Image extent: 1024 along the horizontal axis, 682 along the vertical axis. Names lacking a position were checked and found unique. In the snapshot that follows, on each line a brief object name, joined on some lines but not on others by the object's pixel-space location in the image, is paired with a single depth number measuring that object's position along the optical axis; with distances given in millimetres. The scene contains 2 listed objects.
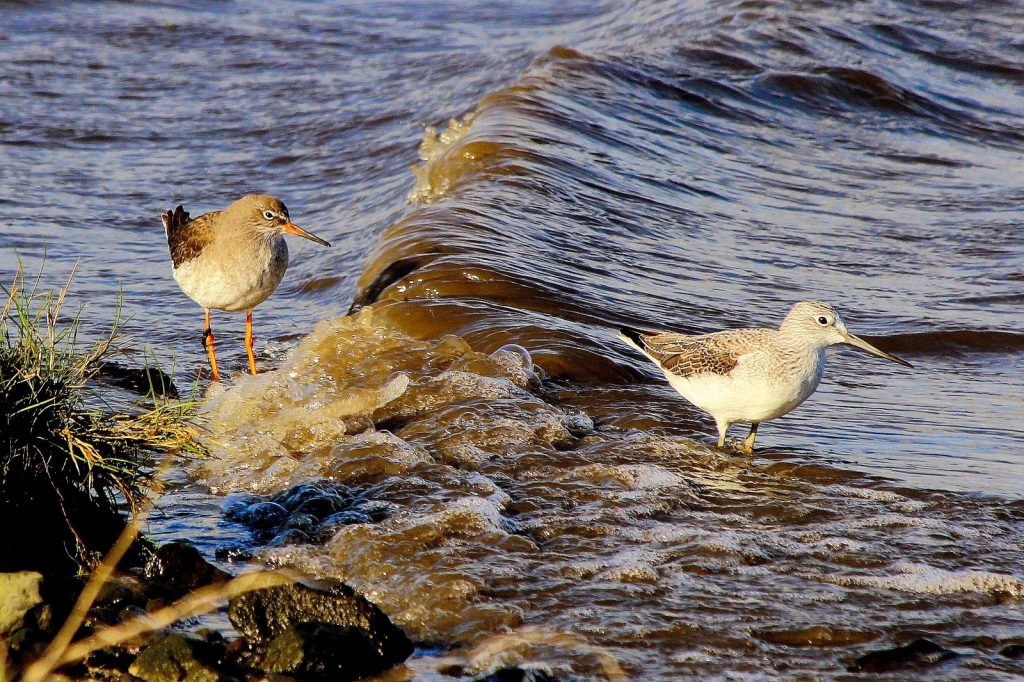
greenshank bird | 11891
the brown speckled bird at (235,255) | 14555
